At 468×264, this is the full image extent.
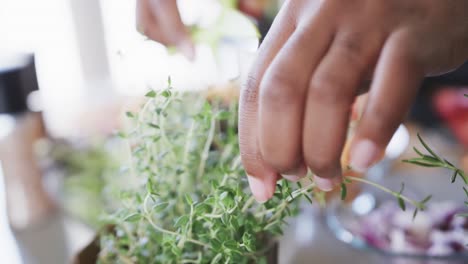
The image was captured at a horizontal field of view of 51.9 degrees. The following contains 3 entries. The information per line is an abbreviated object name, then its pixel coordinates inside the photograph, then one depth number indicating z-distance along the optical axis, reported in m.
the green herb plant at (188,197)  0.34
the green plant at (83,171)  0.65
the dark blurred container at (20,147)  0.63
